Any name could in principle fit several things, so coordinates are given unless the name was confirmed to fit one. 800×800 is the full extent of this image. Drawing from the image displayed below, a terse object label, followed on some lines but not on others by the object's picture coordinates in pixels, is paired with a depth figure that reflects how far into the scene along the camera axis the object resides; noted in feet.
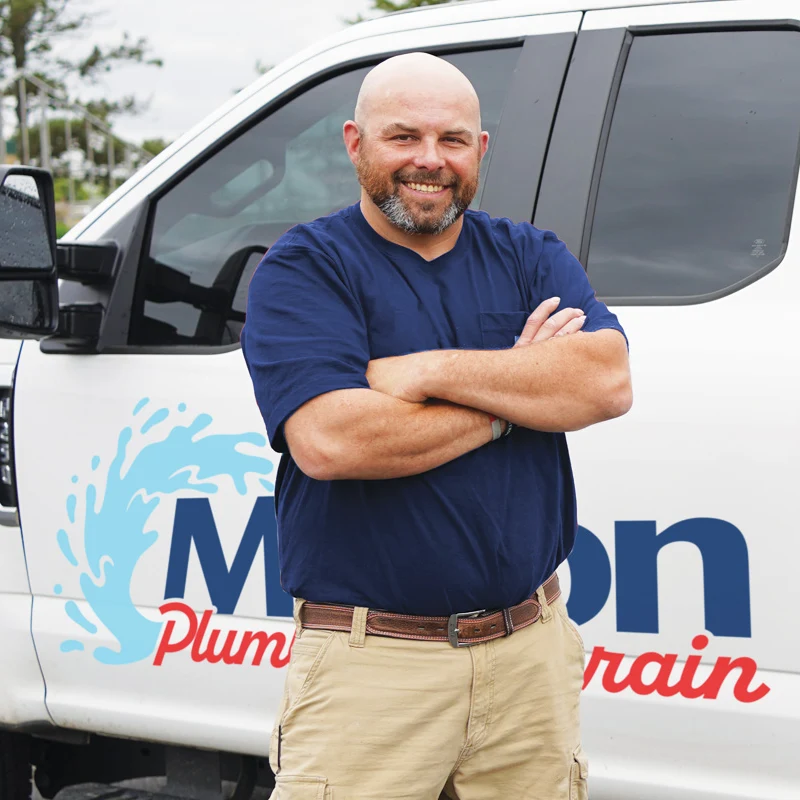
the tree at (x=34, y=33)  66.85
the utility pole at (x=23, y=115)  64.77
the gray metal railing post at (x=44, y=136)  63.77
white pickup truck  6.98
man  5.70
